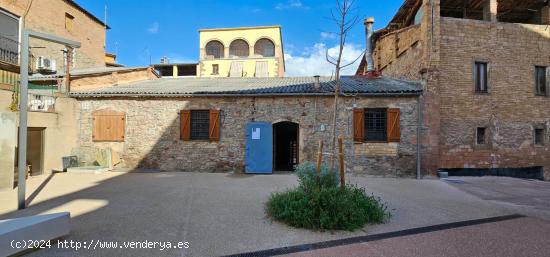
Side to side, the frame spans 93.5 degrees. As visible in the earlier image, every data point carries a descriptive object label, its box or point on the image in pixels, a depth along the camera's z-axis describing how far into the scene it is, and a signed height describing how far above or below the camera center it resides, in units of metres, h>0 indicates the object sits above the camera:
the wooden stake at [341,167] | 4.73 -0.61
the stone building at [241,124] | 10.00 +0.39
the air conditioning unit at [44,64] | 14.22 +3.75
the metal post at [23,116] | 5.11 +0.30
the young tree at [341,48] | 5.19 +1.75
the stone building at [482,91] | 10.29 +1.88
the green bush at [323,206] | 4.34 -1.26
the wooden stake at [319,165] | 4.97 -0.60
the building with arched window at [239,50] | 28.84 +9.77
